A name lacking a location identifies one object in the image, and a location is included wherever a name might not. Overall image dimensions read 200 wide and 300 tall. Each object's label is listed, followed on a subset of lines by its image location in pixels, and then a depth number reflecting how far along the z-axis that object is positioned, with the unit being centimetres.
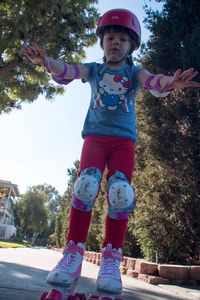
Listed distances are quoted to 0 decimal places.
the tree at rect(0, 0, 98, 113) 953
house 5647
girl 207
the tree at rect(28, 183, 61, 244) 9486
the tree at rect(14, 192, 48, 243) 6856
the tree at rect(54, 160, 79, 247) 2780
